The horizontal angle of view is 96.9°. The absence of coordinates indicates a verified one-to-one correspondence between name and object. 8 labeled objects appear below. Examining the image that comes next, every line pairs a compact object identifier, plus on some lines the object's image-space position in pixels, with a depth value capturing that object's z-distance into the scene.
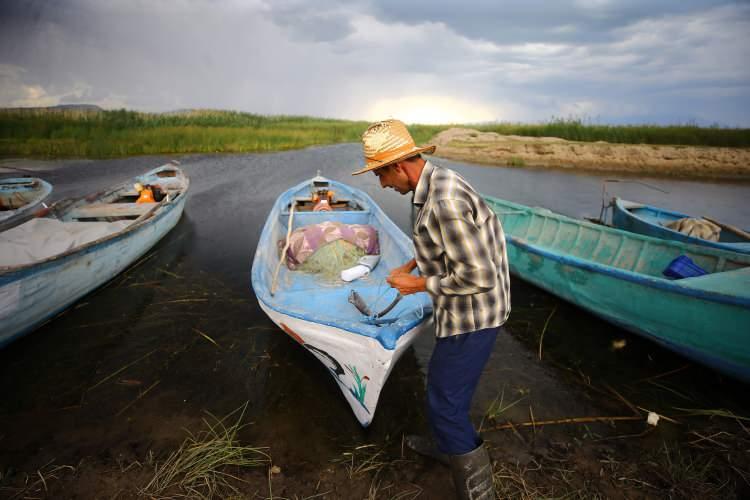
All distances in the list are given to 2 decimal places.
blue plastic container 4.24
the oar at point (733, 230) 5.48
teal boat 3.21
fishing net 4.61
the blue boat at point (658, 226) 5.02
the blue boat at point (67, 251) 3.69
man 1.51
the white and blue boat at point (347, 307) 2.45
